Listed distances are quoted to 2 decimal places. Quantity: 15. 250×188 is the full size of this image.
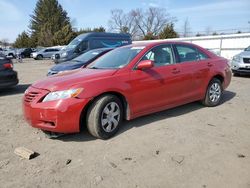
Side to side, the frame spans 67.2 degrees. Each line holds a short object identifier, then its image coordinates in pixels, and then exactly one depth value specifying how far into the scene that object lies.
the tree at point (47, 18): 42.77
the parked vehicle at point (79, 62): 6.25
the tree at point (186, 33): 32.69
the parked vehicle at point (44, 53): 24.00
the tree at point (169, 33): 26.22
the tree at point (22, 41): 42.60
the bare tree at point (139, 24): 50.51
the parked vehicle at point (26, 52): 28.29
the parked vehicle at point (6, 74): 5.82
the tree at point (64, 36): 34.60
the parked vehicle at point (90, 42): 10.44
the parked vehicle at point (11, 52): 27.43
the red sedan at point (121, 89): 2.87
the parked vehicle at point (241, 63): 7.97
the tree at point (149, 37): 28.44
